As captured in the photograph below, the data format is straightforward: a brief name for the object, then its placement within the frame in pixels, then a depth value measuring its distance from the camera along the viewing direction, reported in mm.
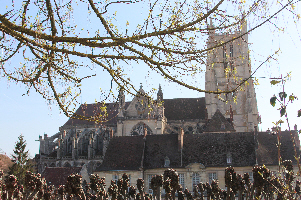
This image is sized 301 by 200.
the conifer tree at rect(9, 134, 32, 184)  40212
